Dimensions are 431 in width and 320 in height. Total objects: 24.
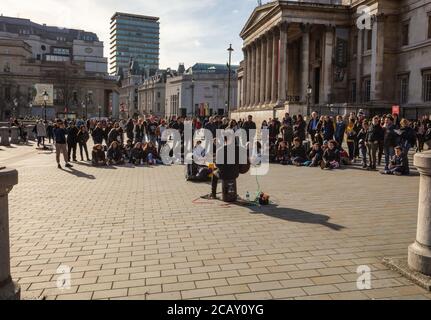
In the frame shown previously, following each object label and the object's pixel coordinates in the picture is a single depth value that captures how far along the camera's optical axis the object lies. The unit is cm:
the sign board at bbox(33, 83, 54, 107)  6041
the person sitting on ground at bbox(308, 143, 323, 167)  1789
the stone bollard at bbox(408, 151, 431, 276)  509
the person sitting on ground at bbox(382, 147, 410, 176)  1510
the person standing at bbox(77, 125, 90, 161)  2011
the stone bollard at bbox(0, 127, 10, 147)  3231
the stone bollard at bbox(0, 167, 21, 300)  418
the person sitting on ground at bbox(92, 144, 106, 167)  1852
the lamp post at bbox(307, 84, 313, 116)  3428
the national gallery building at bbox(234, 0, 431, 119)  3650
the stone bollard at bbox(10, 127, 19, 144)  3516
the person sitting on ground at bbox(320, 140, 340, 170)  1708
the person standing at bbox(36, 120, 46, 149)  2939
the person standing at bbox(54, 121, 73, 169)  1753
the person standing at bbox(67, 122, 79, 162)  1984
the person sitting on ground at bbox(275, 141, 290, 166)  1908
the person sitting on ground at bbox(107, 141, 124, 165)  1891
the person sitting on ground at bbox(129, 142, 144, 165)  1906
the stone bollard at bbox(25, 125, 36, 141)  4155
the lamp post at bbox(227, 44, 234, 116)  4412
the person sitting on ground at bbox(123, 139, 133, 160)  2009
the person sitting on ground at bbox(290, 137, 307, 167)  1845
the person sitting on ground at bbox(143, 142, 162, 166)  1902
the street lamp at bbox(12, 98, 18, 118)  9504
